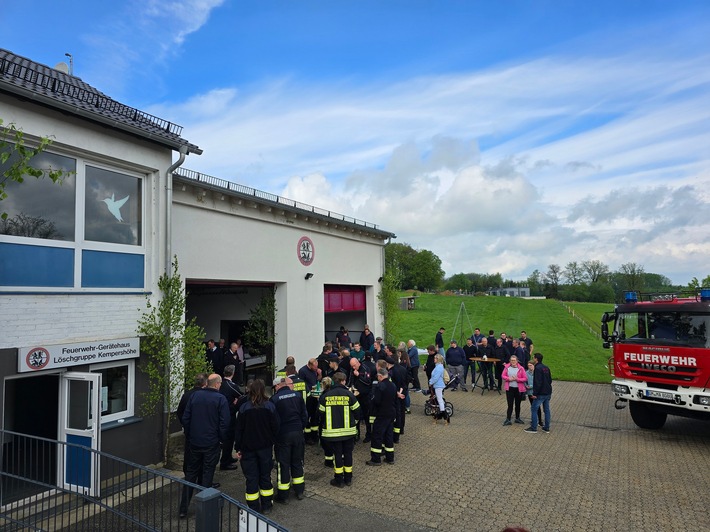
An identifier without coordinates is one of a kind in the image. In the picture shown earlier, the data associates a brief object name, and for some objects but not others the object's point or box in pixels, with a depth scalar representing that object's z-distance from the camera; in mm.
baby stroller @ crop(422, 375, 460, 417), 11055
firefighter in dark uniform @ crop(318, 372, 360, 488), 6984
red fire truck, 8703
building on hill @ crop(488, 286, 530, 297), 104875
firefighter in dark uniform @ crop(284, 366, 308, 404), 7881
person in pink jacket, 10406
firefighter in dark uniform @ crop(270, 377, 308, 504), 6532
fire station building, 6492
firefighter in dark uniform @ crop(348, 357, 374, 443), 9227
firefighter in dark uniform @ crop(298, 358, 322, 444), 8992
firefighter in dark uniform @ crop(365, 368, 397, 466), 7891
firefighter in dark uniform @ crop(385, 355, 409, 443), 9148
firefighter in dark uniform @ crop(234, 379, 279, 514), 6090
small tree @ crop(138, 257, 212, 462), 7945
